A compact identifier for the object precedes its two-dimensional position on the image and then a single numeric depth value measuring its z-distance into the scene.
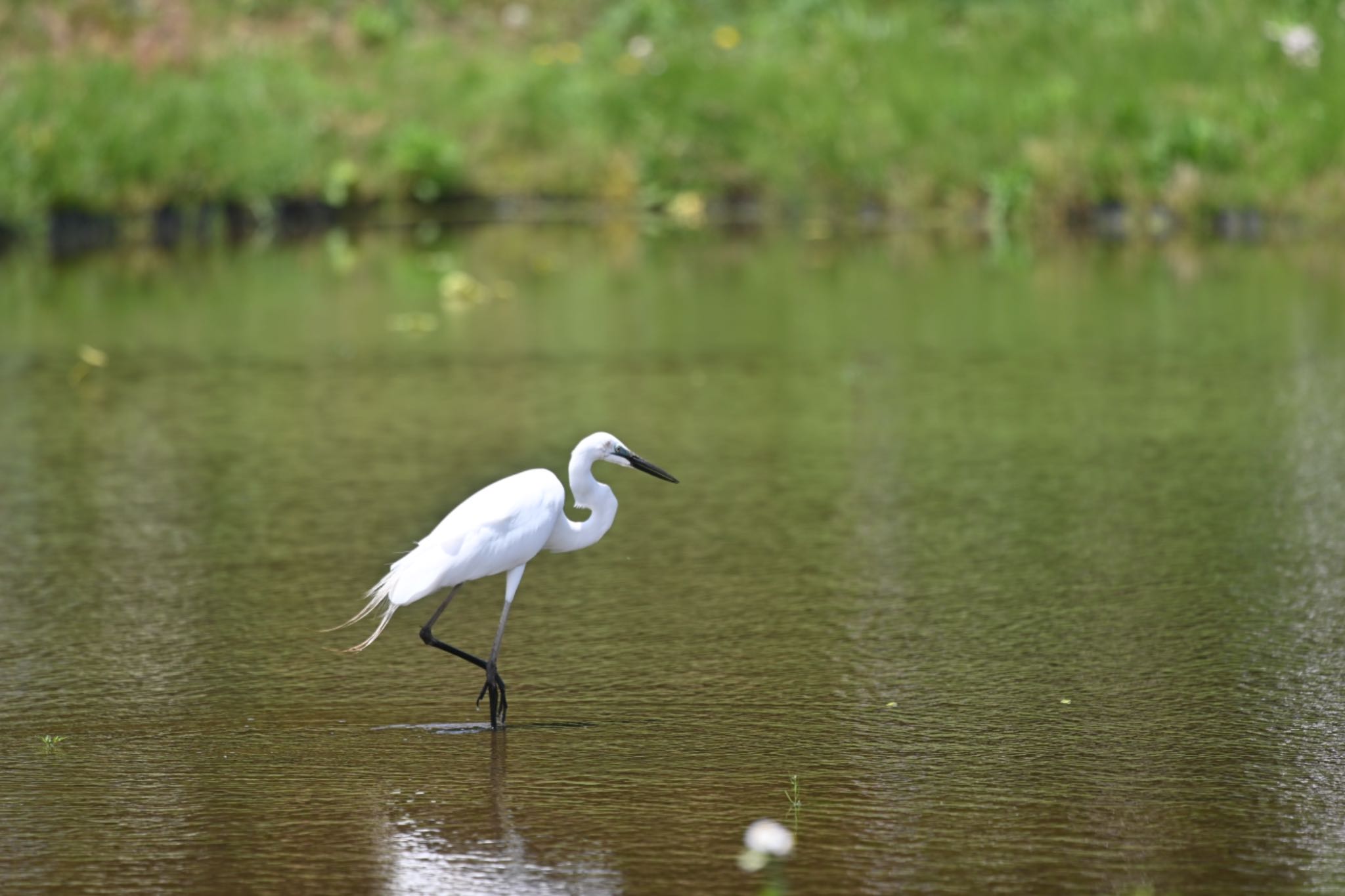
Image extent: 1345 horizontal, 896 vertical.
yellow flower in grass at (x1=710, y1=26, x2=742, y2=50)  58.31
